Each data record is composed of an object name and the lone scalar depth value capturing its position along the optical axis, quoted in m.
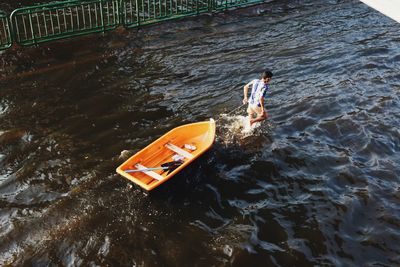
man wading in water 11.68
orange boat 9.54
